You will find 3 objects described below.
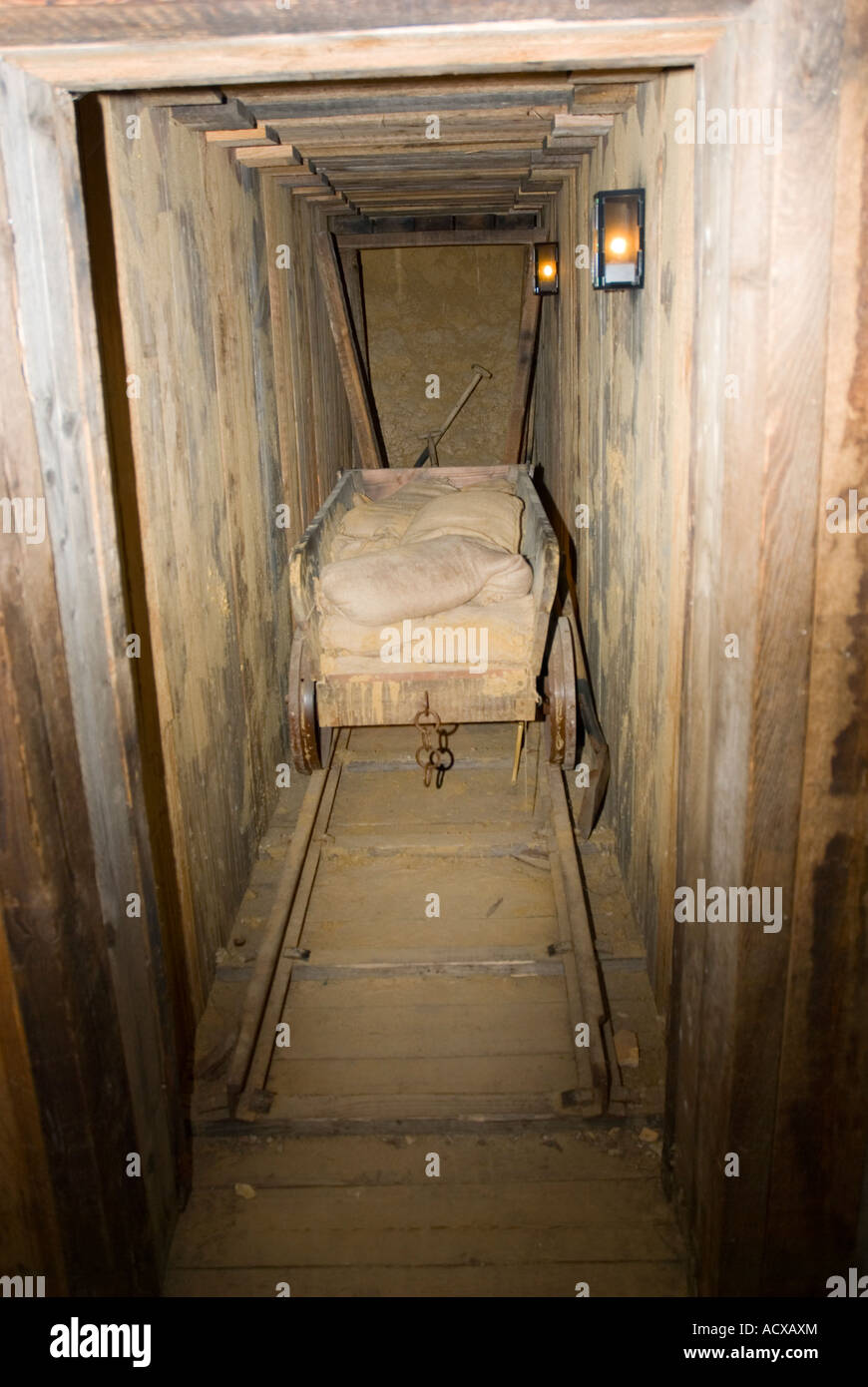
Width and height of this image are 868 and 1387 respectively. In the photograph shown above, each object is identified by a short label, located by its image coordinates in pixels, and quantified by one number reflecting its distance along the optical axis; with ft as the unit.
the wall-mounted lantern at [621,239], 13.29
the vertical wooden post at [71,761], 7.43
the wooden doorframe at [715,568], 6.96
